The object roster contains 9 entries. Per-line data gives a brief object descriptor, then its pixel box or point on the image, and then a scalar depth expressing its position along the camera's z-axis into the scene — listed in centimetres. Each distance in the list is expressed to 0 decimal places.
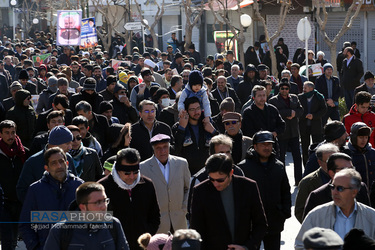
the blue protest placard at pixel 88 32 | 2705
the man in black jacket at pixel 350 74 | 1945
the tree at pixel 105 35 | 3822
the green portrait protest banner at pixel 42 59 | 2439
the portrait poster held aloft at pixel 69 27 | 2520
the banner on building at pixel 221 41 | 3173
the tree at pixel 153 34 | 3500
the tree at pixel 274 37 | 2302
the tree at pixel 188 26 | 3200
